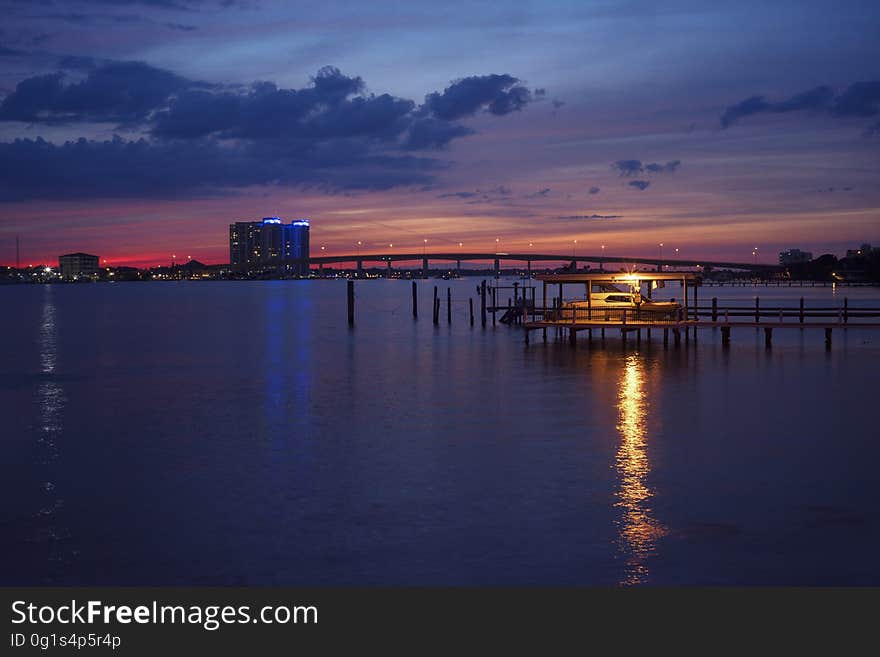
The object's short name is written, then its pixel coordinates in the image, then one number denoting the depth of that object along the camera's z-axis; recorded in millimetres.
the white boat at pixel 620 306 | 47906
